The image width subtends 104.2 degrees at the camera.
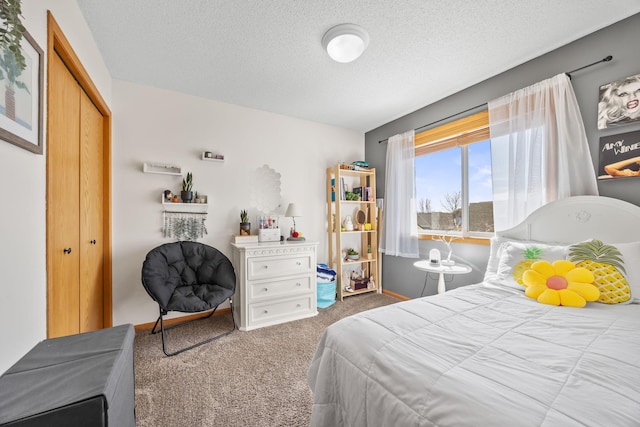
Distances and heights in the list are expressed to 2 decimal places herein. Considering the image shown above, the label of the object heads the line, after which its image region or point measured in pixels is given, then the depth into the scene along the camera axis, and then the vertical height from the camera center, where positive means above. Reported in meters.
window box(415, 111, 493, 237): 2.65 +0.43
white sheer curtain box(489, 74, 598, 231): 1.89 +0.52
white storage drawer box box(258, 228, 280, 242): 2.98 -0.22
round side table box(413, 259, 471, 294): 2.45 -0.55
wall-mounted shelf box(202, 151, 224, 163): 2.83 +0.67
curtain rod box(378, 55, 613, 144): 1.77 +1.10
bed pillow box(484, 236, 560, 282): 1.96 -0.31
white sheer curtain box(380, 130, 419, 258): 3.21 +0.20
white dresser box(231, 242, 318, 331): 2.60 -0.74
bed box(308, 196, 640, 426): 0.67 -0.52
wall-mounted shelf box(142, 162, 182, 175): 2.54 +0.52
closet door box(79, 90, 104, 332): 1.83 +0.01
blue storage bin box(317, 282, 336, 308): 3.16 -0.99
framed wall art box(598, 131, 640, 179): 1.67 +0.40
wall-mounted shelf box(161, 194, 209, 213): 2.64 +0.11
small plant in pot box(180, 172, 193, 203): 2.66 +0.31
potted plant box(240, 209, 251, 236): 2.97 -0.10
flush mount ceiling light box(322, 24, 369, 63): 1.80 +1.31
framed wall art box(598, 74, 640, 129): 1.66 +0.76
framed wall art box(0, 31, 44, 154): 0.88 +0.47
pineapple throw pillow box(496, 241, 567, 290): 1.71 -0.31
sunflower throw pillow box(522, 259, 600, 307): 1.44 -0.43
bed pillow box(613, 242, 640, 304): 1.45 -0.31
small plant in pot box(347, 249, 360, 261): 3.69 -0.58
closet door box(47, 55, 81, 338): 1.28 +0.10
